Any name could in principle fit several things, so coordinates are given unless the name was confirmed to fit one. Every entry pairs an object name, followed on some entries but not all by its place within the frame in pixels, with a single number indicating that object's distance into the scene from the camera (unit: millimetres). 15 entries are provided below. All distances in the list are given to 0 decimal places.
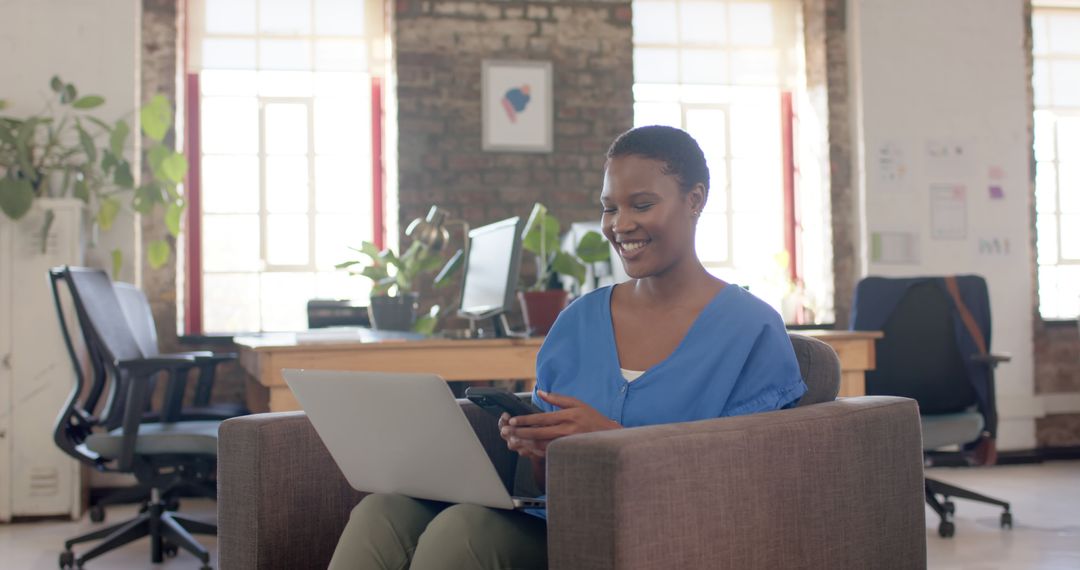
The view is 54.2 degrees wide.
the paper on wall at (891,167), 5641
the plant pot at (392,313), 4266
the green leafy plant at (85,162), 4570
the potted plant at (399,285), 4250
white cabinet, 4562
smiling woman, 1561
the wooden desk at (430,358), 3043
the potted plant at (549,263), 3572
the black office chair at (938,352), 3953
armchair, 1330
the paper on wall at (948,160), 5691
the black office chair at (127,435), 3438
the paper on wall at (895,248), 5609
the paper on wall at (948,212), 5688
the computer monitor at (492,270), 3271
